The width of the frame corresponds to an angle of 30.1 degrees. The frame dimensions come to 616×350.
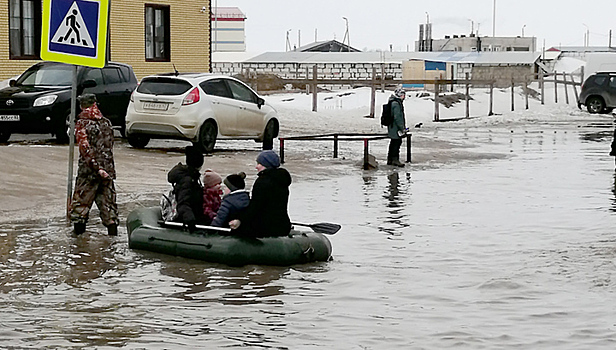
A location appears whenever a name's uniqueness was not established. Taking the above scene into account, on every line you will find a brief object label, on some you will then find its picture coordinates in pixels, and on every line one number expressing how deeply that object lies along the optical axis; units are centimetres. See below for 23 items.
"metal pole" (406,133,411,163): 2231
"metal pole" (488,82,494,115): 4369
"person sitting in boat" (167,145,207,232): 1084
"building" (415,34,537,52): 10862
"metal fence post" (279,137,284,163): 2098
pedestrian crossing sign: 1238
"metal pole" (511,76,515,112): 4638
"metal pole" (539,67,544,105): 5009
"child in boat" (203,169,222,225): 1108
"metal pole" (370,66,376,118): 3846
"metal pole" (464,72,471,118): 4223
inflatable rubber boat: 1024
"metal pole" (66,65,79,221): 1286
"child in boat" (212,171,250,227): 1057
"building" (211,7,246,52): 11069
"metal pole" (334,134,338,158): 2244
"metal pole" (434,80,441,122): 3953
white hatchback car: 2155
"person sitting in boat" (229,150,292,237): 1031
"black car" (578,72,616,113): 4400
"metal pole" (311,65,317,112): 3828
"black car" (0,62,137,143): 2205
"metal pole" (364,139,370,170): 2042
